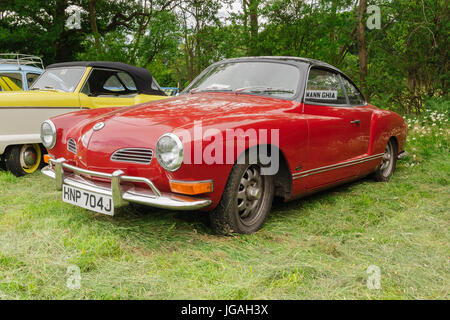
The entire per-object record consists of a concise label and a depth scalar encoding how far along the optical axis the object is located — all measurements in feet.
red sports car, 8.98
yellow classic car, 16.57
